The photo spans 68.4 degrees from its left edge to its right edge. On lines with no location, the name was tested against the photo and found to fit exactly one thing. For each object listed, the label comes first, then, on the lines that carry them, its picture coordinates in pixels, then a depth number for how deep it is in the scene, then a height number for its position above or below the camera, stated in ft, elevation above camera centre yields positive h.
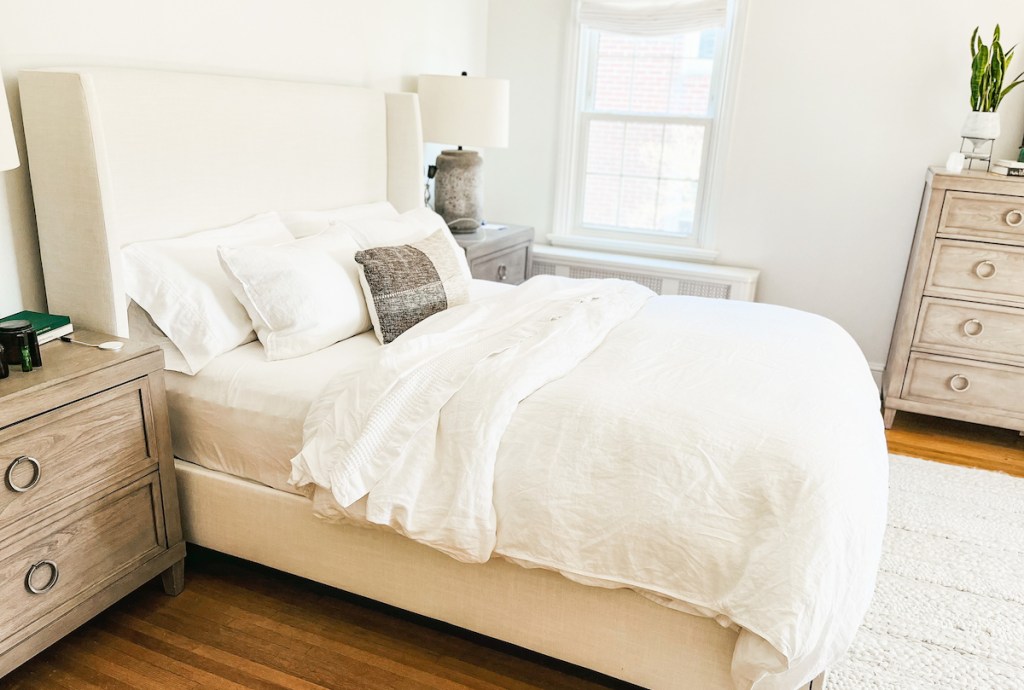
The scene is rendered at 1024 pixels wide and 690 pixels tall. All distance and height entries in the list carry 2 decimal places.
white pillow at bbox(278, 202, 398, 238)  8.93 -1.28
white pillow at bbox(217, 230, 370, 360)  7.12 -1.73
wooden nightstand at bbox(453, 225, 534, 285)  11.51 -2.08
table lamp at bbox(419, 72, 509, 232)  11.39 -0.15
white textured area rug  6.41 -4.33
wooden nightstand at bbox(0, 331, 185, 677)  5.35 -2.91
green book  6.12 -1.78
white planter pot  10.62 +0.19
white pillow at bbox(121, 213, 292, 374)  6.91 -1.72
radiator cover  12.90 -2.51
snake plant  10.53 +0.85
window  13.07 -0.11
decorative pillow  7.63 -1.71
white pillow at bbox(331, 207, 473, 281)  8.79 -1.36
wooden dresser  10.36 -2.32
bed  5.36 -2.31
